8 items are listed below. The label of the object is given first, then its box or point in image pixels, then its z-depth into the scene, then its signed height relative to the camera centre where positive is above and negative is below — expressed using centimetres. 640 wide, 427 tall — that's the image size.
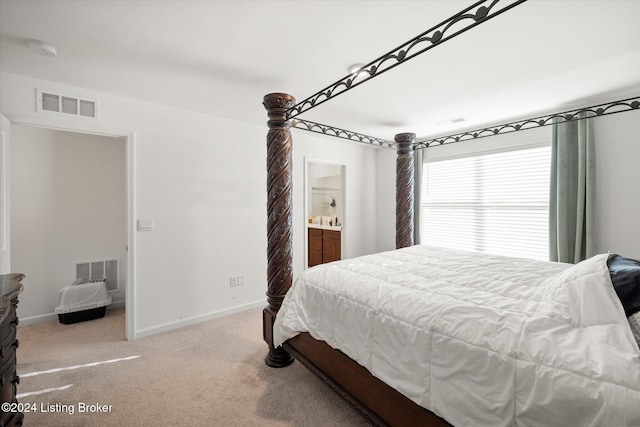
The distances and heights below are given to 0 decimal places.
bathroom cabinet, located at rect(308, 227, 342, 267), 480 -65
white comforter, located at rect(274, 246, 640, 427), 82 -52
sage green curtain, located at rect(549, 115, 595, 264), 267 +20
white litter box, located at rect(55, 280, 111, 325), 296 -105
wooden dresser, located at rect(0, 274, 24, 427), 105 -59
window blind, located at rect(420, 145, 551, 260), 315 +13
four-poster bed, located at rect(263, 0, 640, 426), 129 -59
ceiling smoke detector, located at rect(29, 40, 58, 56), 169 +108
